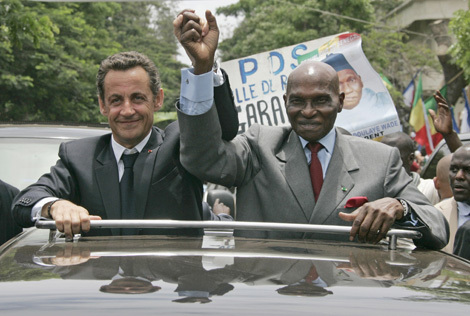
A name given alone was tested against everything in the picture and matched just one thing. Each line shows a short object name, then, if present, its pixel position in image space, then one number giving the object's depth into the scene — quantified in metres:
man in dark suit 3.26
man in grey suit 2.97
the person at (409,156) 6.77
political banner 7.17
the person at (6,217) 3.93
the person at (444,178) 6.48
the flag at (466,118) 13.27
